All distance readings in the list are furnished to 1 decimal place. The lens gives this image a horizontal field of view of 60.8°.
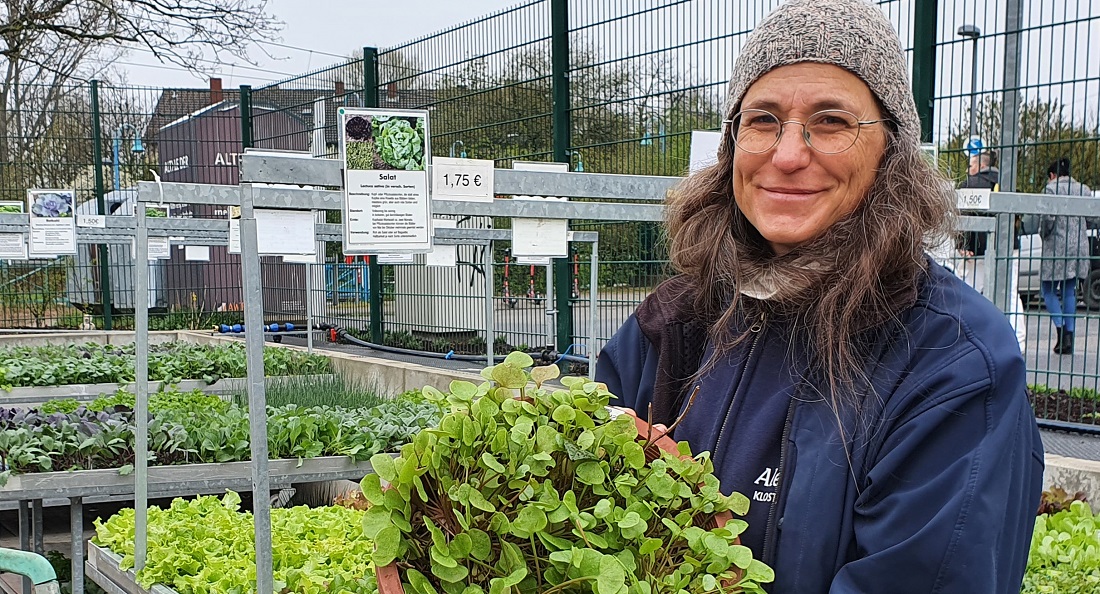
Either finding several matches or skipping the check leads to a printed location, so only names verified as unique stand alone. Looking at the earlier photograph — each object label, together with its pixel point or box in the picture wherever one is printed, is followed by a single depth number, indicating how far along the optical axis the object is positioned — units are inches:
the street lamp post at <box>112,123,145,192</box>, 478.3
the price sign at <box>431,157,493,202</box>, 93.2
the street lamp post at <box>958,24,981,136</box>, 187.3
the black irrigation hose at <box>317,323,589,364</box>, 293.0
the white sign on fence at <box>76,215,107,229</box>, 293.1
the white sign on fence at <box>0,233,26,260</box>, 303.0
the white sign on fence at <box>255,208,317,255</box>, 128.3
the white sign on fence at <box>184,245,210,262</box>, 404.3
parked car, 190.1
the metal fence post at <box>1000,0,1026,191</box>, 184.7
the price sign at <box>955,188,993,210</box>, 126.6
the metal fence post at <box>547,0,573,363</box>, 275.4
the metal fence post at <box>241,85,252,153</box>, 478.3
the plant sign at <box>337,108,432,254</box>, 77.5
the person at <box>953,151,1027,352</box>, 194.2
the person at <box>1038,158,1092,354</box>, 184.5
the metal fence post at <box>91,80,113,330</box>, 455.5
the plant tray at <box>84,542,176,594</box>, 115.9
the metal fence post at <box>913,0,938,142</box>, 190.9
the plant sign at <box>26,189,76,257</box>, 286.7
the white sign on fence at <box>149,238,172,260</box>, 370.3
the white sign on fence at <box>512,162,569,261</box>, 152.9
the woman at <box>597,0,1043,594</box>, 47.5
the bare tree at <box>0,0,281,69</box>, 442.0
